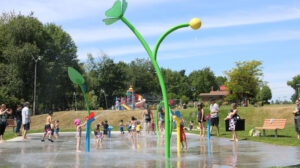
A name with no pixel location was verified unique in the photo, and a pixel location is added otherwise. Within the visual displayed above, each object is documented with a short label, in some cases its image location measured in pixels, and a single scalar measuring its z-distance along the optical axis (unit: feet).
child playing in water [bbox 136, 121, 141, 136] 69.21
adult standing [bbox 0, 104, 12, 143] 53.47
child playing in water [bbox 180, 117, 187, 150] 38.27
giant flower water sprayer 30.22
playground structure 155.12
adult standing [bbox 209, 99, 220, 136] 61.26
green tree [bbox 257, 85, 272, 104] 222.69
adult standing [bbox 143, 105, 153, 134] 66.90
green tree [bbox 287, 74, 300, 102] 391.65
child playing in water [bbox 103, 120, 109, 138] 62.90
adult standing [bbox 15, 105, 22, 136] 65.58
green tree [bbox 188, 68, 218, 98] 299.17
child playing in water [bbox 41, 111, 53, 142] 56.88
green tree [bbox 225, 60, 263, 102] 191.31
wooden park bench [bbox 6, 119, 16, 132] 85.26
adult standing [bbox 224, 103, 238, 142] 47.68
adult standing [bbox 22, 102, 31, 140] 57.62
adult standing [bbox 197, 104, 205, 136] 61.63
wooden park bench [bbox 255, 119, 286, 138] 56.39
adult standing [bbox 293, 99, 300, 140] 51.24
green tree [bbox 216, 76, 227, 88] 428.15
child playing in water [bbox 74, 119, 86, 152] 40.32
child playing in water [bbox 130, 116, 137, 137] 63.86
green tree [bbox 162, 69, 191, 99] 308.60
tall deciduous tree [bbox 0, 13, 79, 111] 162.09
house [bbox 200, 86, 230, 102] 289.53
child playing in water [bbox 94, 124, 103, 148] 49.03
